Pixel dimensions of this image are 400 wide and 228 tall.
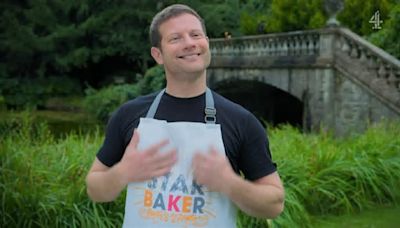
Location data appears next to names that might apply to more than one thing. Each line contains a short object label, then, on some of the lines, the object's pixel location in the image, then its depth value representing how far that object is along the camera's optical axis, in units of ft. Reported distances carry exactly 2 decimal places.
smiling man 5.11
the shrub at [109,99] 61.16
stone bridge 33.32
